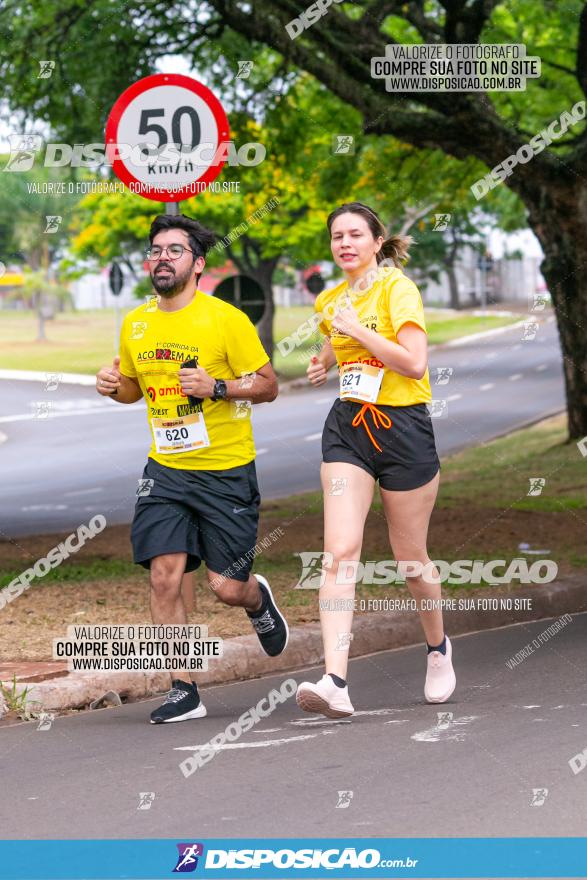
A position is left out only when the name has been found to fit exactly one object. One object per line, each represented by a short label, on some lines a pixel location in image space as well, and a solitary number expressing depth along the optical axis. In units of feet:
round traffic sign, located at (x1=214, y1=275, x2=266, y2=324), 41.27
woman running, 21.03
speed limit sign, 28.30
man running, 22.16
